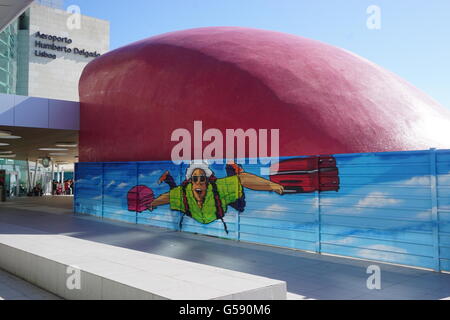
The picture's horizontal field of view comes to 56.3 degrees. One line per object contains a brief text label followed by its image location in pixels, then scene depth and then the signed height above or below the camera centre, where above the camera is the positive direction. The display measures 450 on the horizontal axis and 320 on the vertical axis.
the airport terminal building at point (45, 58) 42.90 +14.99
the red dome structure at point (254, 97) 12.37 +2.70
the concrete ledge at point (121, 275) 4.82 -1.30
